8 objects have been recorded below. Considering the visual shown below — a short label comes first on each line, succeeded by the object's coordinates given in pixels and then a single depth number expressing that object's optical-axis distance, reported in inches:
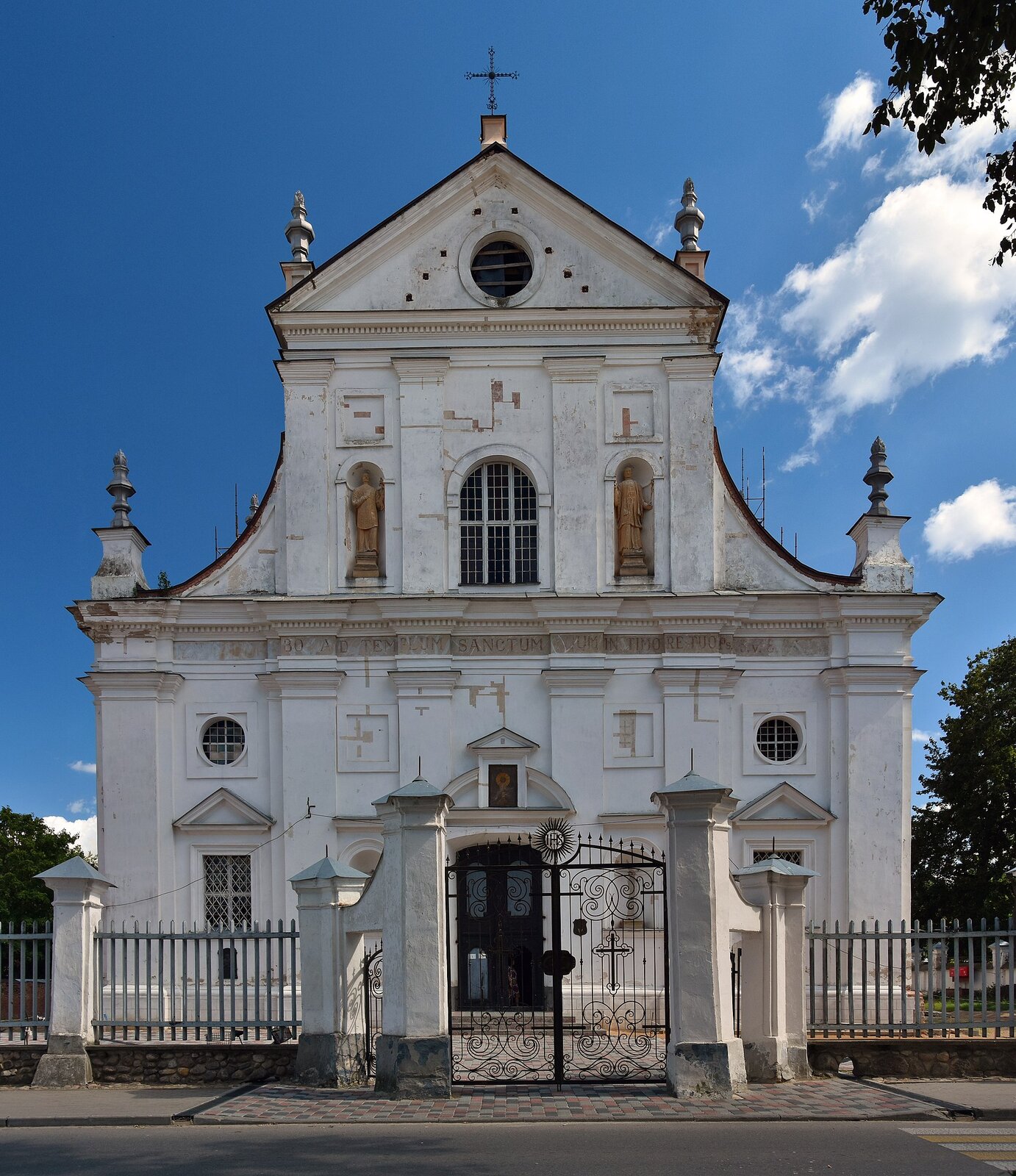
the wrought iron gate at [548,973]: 563.8
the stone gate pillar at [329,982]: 553.3
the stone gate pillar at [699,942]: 508.1
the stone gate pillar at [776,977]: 548.1
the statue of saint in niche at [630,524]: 852.6
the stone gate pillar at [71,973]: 588.4
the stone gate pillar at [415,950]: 513.0
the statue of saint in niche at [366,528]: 853.8
